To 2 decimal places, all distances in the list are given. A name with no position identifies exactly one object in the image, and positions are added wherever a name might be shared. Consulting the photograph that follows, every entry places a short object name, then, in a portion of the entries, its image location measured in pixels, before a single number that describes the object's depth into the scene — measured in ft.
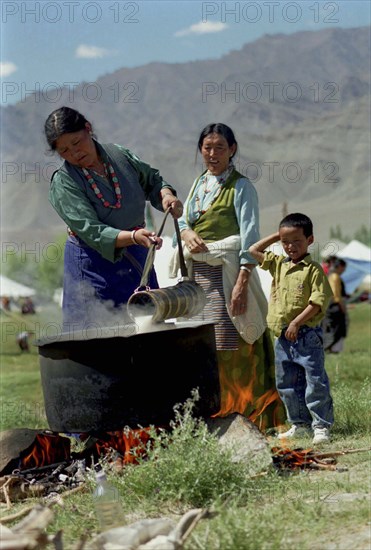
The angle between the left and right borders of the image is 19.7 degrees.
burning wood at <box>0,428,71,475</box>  19.63
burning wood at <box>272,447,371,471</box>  18.11
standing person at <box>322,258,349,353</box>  57.25
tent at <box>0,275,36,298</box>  138.66
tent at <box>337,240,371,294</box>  110.73
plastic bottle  14.55
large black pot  18.42
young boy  21.33
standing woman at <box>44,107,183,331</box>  20.18
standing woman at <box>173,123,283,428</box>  23.34
